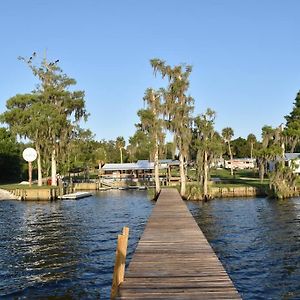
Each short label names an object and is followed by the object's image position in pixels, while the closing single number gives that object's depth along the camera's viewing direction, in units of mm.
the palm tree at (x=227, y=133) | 90735
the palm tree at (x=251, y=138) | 93098
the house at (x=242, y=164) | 86667
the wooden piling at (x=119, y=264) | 7312
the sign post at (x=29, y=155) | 39888
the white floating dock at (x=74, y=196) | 37163
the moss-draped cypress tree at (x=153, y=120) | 33889
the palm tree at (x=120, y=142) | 106569
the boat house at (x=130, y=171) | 59218
